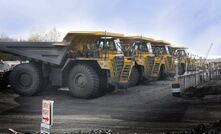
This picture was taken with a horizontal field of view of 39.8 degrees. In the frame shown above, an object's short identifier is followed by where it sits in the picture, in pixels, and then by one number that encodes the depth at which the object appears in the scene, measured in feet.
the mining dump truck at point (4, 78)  44.68
